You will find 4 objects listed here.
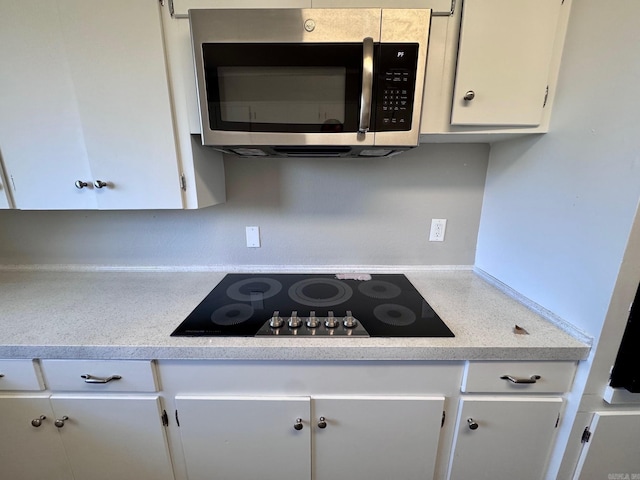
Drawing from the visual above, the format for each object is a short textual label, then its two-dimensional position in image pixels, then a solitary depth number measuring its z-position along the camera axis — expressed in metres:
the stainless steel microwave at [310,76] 0.81
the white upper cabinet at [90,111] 0.88
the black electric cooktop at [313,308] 0.90
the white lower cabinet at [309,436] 0.89
